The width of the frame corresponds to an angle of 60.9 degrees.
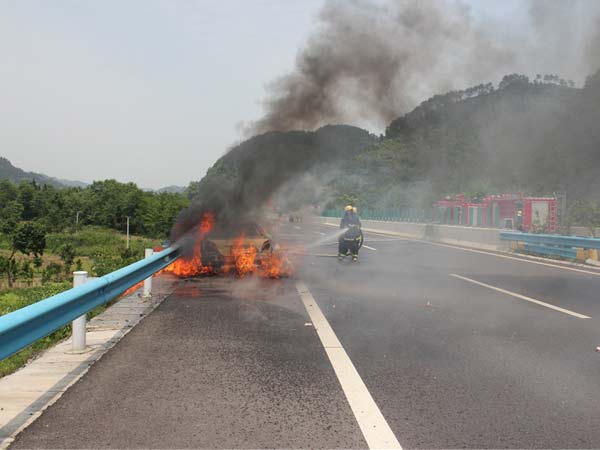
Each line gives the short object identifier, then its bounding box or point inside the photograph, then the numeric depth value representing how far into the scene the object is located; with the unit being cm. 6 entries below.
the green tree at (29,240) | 6969
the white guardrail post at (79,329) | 514
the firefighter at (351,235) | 1548
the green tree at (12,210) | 13712
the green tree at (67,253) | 5556
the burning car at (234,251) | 1081
